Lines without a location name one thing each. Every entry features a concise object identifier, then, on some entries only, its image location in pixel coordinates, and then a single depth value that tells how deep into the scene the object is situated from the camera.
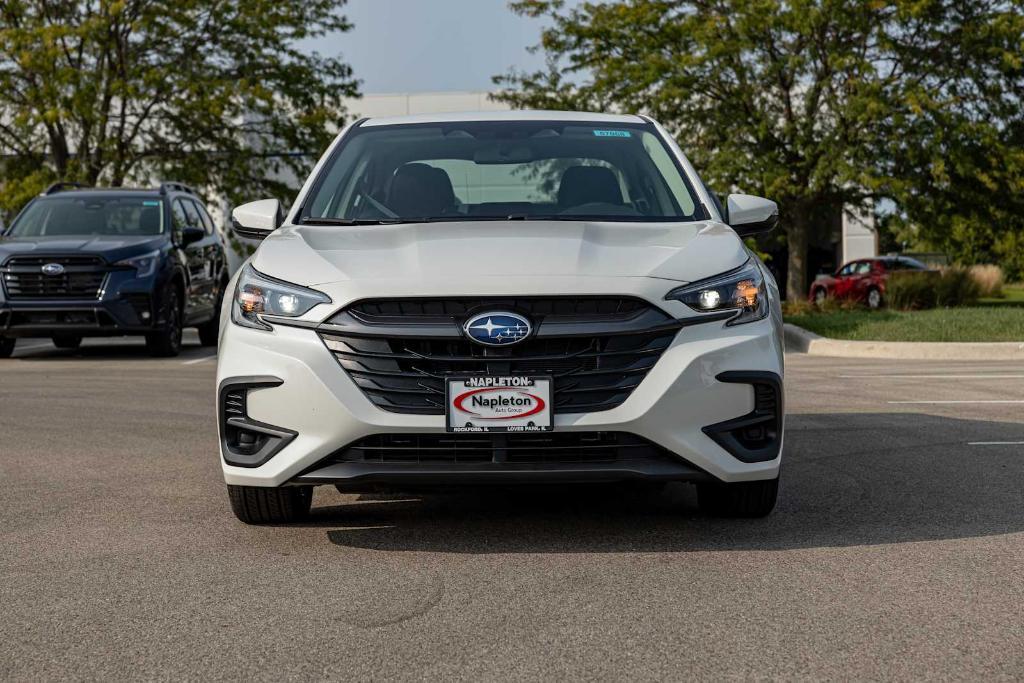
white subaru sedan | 4.98
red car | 36.81
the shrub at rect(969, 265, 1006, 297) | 31.98
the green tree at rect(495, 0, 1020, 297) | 26.89
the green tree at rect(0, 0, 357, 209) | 28.92
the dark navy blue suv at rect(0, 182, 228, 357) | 14.96
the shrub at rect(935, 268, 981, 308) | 26.34
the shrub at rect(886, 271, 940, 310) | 25.20
